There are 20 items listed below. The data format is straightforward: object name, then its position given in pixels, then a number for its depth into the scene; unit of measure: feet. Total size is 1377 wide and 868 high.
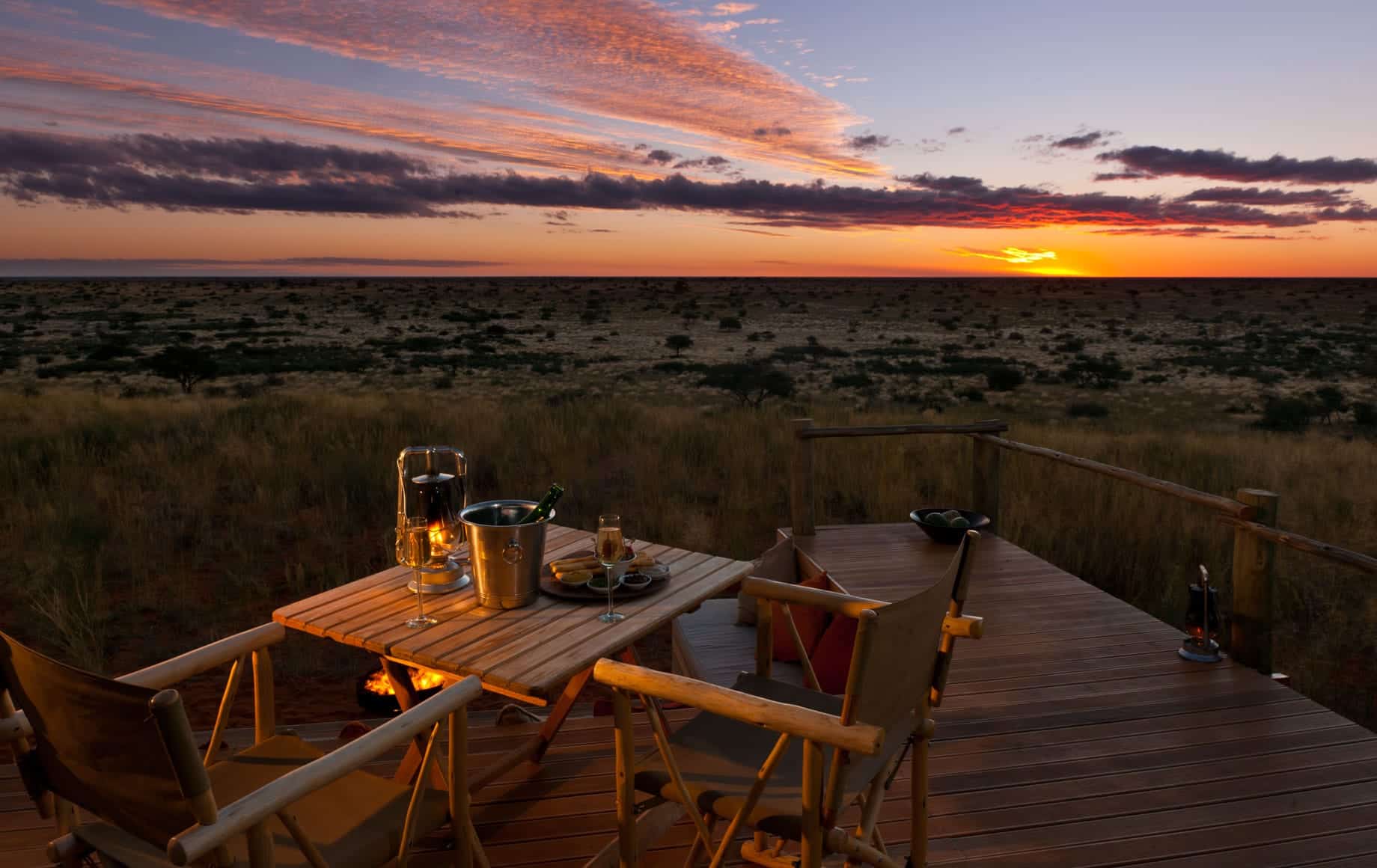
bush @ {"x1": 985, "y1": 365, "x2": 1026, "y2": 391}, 70.18
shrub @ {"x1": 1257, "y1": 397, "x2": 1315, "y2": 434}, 52.70
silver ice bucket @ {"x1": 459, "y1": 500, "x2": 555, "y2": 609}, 8.39
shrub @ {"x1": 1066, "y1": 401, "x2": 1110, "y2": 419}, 57.41
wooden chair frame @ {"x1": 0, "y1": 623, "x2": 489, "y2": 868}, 4.77
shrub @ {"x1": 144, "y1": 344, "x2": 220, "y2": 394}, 67.54
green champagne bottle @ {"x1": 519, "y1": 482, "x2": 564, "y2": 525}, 8.30
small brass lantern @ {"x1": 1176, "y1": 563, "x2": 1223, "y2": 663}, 13.82
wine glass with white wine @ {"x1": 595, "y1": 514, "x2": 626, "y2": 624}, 8.41
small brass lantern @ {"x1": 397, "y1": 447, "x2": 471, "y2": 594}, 9.09
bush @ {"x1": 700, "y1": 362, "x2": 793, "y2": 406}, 62.03
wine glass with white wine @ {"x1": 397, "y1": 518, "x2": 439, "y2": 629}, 8.47
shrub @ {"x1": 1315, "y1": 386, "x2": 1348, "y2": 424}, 56.75
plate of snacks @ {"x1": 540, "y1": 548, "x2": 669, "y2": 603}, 9.02
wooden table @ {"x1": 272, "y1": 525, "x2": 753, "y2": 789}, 7.32
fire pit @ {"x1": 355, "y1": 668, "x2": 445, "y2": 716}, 13.23
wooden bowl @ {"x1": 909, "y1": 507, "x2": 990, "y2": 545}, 20.16
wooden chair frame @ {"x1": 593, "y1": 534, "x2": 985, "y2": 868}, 6.19
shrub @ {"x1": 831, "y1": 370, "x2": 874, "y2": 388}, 70.69
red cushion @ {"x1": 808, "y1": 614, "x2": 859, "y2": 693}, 12.17
